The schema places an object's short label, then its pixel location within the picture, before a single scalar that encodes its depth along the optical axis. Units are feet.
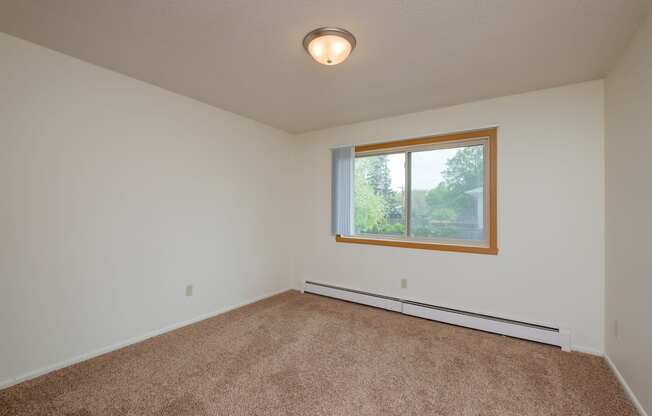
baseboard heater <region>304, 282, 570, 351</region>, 8.18
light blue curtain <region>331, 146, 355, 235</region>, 12.26
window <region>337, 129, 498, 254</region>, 9.75
